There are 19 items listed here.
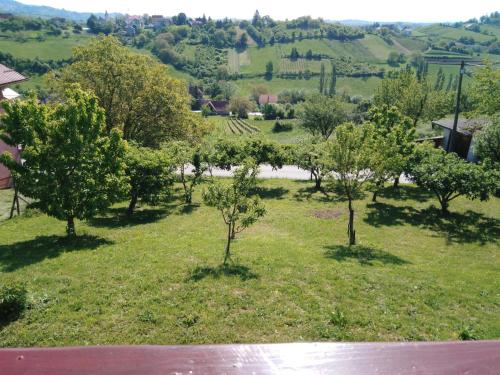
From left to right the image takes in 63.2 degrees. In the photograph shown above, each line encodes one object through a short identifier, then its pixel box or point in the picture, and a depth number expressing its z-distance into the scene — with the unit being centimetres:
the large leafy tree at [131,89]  3634
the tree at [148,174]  2630
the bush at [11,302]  1120
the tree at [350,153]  1908
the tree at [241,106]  13214
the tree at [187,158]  2920
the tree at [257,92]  16700
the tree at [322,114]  5319
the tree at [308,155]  3497
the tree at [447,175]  2530
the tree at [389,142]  1987
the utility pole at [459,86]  3284
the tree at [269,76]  19625
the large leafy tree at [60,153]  1930
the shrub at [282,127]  9819
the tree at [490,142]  2909
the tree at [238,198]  1677
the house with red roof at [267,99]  15985
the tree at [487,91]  3941
